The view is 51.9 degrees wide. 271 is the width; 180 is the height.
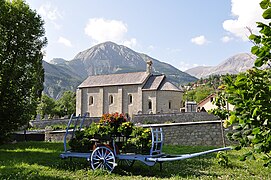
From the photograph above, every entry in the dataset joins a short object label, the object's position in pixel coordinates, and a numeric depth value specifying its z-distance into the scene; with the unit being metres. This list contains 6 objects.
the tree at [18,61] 15.22
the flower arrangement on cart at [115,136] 8.45
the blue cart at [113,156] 8.12
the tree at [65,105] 69.19
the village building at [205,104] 53.45
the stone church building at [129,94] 46.28
